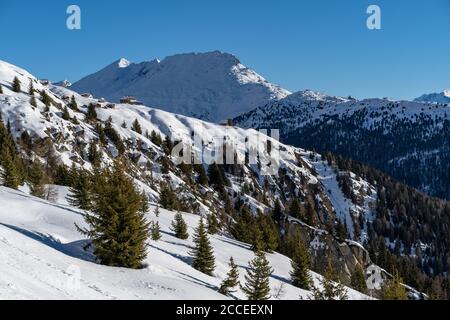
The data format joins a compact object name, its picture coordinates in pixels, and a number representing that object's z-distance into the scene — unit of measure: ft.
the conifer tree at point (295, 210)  433.89
